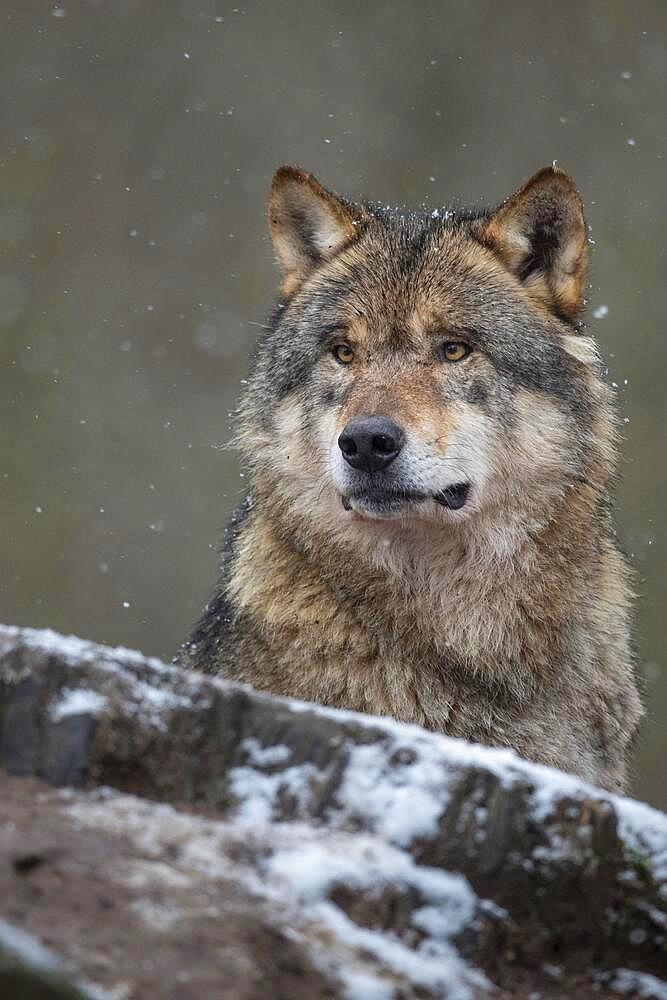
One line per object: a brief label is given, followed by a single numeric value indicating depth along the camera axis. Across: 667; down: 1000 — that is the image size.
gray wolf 8.32
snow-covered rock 4.06
